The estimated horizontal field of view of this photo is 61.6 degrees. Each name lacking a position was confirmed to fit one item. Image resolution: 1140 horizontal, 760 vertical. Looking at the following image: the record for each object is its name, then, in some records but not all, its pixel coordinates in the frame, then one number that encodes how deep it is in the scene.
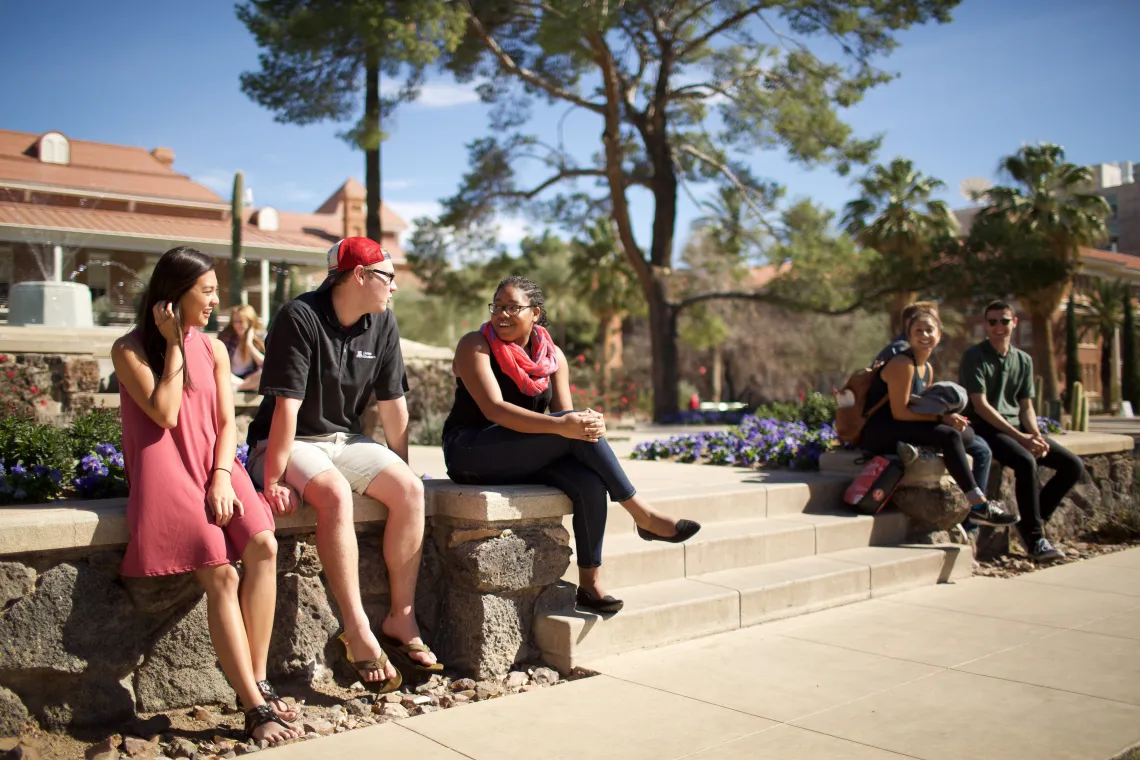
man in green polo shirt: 6.61
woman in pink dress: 3.23
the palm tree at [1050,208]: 33.19
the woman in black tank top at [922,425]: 6.02
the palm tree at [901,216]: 36.34
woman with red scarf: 4.18
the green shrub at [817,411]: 9.95
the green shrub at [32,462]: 4.03
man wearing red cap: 3.62
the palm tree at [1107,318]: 42.75
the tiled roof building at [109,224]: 15.34
